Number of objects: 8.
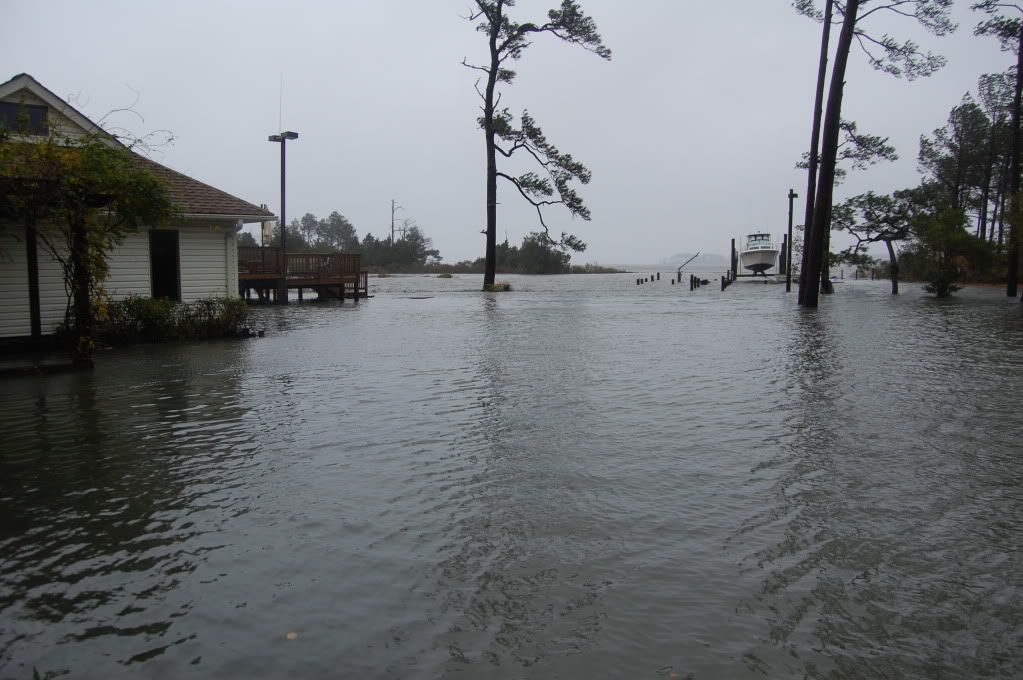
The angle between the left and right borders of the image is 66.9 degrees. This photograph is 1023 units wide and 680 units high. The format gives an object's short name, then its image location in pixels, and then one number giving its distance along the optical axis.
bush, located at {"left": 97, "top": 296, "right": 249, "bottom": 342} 15.93
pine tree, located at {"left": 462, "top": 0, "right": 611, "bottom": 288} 40.69
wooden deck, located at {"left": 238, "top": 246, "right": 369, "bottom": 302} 30.34
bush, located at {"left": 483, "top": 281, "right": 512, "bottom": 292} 42.44
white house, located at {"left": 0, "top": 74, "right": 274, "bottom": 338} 15.62
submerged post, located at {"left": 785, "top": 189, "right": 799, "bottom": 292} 40.76
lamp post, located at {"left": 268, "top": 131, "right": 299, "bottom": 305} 30.33
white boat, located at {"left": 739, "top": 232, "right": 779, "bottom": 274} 64.44
